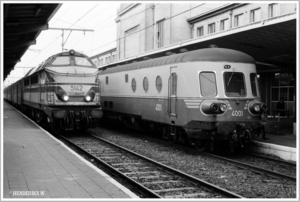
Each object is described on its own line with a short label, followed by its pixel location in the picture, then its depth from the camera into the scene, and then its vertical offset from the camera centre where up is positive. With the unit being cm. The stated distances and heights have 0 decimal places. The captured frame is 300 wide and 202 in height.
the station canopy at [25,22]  1509 +348
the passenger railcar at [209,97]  1170 -3
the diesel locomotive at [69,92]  1630 +13
